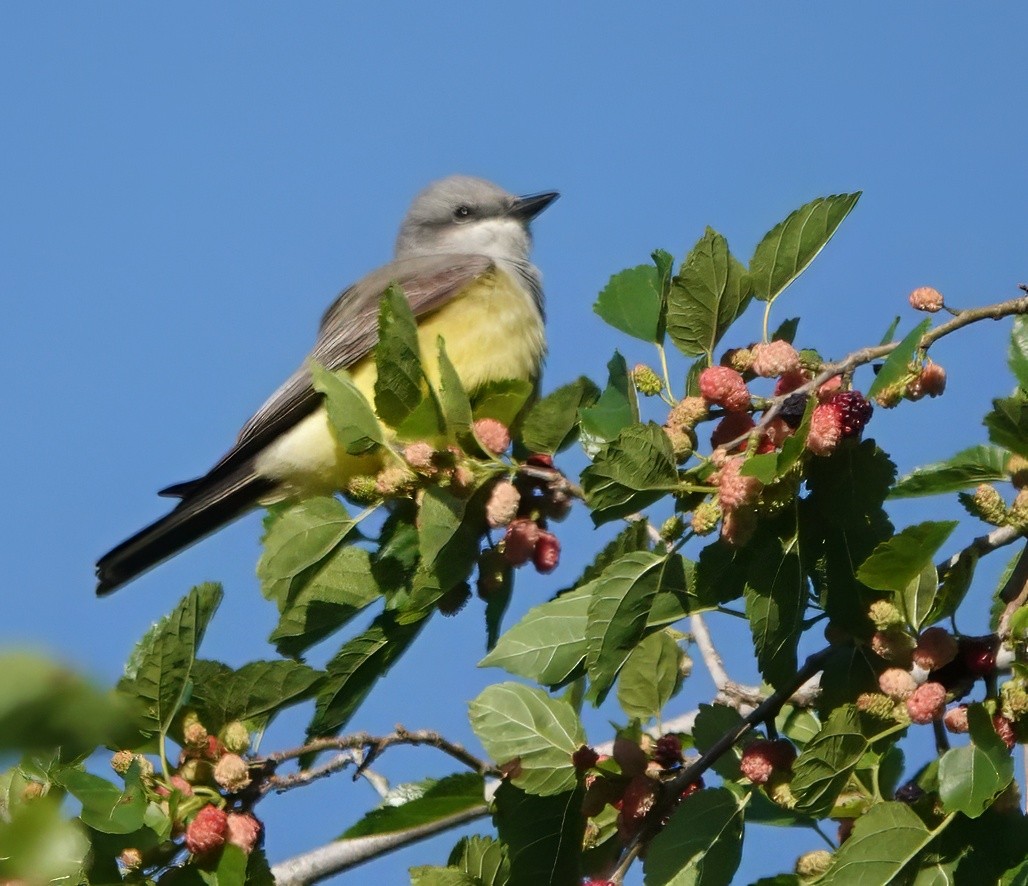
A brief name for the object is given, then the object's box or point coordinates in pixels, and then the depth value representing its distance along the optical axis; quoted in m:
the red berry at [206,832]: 5.10
